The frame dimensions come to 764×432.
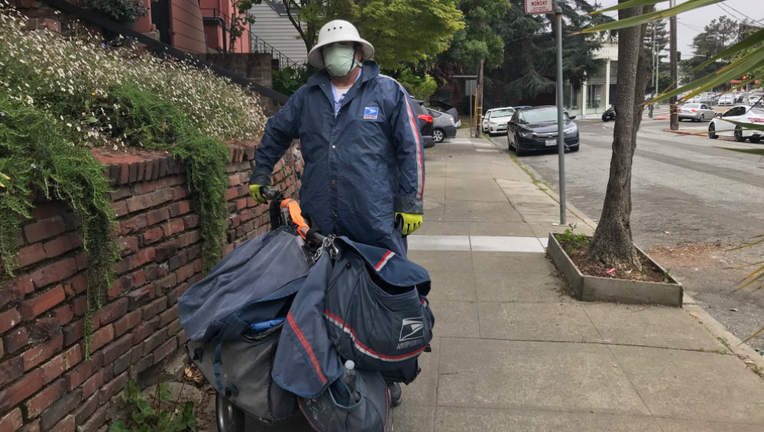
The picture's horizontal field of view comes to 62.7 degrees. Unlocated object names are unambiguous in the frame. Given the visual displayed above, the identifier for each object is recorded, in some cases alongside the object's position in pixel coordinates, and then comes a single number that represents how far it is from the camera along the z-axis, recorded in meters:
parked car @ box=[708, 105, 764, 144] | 20.91
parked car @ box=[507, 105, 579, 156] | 19.47
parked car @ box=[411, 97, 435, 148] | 17.12
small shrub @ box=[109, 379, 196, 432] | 3.05
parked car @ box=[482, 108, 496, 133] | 31.64
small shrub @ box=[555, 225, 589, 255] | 6.26
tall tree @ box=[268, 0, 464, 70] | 12.09
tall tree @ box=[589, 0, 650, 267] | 5.62
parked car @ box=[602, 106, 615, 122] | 43.06
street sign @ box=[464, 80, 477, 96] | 28.28
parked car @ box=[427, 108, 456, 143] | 24.58
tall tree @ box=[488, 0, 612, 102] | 43.25
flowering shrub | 3.33
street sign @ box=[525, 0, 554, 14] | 7.77
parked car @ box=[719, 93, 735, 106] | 63.15
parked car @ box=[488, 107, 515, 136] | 30.72
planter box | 5.06
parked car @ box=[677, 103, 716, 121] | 41.03
